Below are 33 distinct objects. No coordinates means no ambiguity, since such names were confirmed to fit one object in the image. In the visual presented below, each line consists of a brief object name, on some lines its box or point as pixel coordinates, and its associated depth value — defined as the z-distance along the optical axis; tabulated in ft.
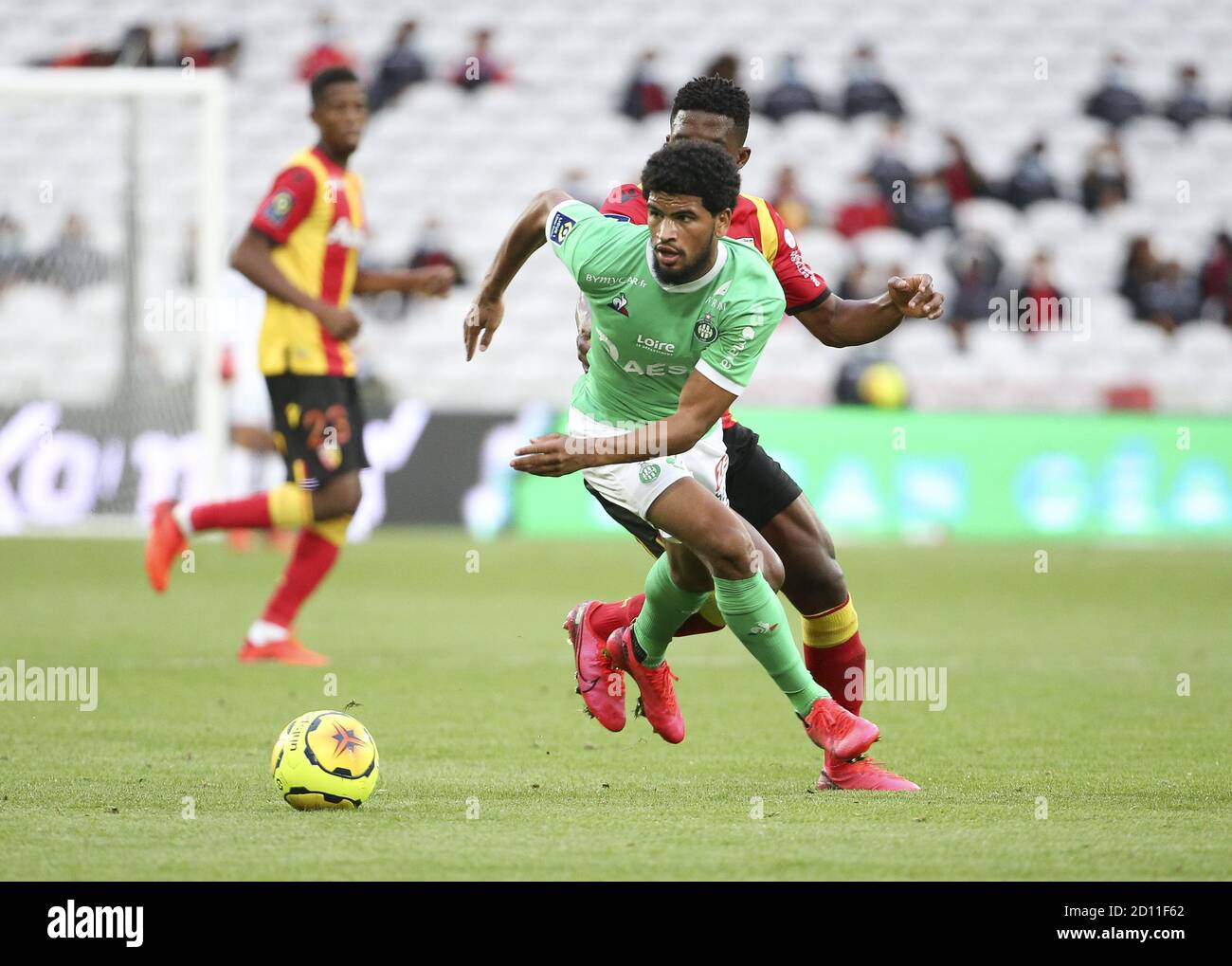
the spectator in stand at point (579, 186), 54.54
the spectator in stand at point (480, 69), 64.85
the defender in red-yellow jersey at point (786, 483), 19.21
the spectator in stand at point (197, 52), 61.83
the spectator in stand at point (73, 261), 48.98
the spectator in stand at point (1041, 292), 60.64
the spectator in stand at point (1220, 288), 62.90
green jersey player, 16.98
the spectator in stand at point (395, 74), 65.41
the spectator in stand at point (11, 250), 48.73
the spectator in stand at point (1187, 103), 68.28
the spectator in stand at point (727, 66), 59.41
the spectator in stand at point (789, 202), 60.39
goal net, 47.73
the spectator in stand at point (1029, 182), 65.26
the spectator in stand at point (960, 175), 64.28
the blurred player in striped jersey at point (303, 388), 27.71
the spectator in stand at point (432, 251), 58.13
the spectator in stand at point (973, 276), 60.13
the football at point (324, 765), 16.01
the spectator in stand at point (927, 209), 62.59
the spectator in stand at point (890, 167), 63.31
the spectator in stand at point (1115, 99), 67.92
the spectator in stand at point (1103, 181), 65.72
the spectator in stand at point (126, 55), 61.52
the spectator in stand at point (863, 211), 62.13
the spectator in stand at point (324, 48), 62.28
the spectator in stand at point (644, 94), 64.90
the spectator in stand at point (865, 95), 66.80
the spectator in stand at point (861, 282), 57.11
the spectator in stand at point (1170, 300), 62.85
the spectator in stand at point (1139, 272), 63.10
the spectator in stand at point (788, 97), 65.87
